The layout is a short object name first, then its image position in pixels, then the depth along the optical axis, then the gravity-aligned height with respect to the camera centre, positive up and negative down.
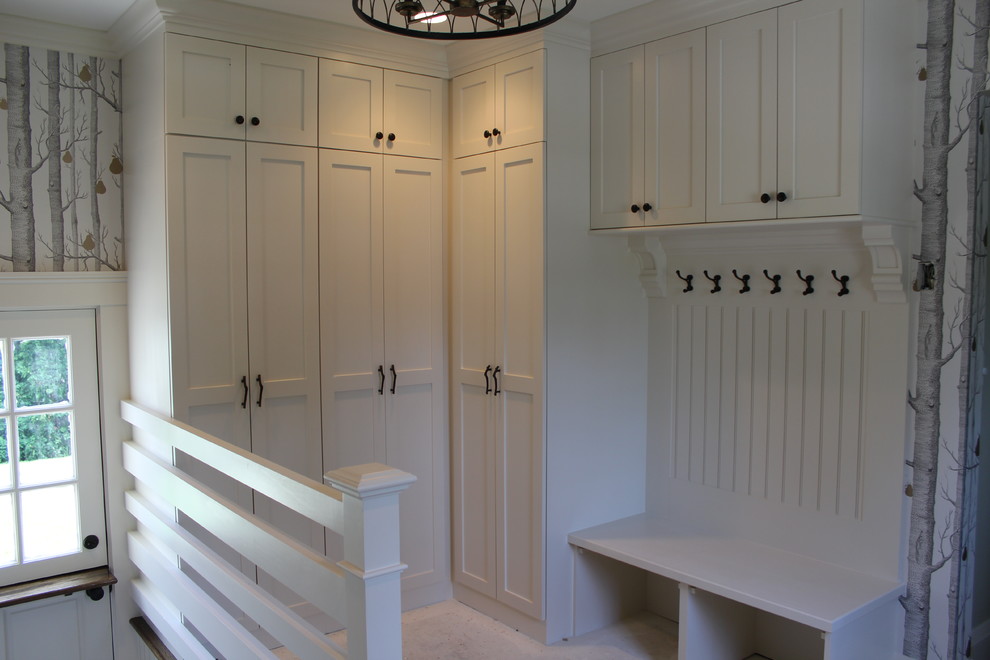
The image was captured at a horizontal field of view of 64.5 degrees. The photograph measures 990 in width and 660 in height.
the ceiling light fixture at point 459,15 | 1.60 +0.57
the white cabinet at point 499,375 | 3.04 -0.38
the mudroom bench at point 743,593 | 2.41 -1.01
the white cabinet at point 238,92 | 2.74 +0.70
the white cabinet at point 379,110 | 3.07 +0.70
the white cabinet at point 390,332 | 3.12 -0.20
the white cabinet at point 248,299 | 2.78 -0.05
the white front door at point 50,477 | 2.99 -0.75
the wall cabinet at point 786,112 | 2.33 +0.53
